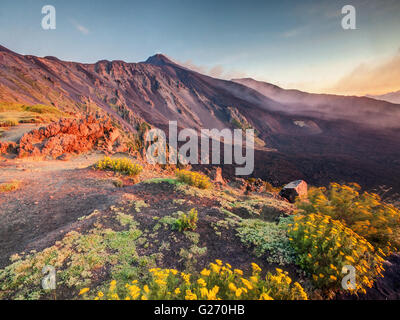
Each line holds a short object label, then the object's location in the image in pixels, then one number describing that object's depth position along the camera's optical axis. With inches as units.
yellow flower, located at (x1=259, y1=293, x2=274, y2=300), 74.2
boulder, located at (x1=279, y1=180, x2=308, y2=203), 431.6
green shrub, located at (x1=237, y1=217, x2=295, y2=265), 131.1
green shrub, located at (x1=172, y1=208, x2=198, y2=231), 162.2
